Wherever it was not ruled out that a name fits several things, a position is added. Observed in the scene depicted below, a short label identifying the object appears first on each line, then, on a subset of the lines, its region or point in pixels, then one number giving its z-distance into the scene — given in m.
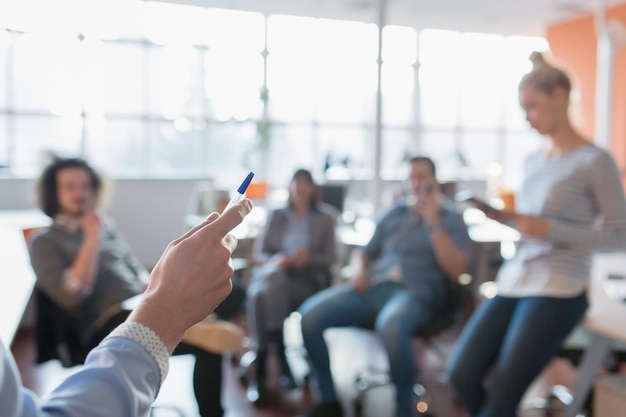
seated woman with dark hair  2.85
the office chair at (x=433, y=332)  2.48
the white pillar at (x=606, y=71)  5.11
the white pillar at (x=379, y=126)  4.69
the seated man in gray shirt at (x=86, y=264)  2.00
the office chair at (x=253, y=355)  2.95
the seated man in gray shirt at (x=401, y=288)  2.37
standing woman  1.74
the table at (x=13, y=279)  1.42
